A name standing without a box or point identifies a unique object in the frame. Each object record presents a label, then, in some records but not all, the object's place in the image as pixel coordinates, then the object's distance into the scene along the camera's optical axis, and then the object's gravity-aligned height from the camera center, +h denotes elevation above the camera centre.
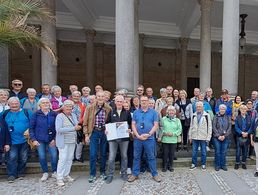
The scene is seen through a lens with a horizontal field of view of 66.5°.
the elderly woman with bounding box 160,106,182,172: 4.78 -0.95
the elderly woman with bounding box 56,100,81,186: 4.19 -0.95
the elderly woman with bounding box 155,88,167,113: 5.22 -0.20
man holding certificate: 4.27 -0.85
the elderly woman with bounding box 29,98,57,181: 4.28 -0.77
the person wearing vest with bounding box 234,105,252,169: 5.06 -0.91
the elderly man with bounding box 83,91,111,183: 4.31 -0.73
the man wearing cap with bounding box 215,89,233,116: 5.54 -0.21
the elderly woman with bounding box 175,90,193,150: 5.30 -0.42
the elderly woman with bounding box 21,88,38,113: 4.67 -0.20
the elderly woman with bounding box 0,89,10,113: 4.51 -0.15
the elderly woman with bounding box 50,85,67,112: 4.85 -0.13
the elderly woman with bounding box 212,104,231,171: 4.95 -0.99
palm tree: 3.66 +1.30
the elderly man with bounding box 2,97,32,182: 4.37 -0.81
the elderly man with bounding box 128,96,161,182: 4.39 -0.90
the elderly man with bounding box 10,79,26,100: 4.86 +0.09
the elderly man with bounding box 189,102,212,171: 4.93 -0.94
